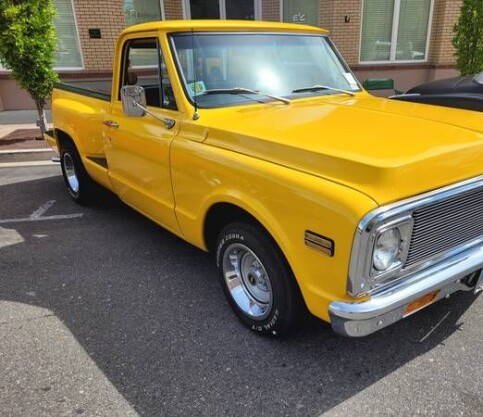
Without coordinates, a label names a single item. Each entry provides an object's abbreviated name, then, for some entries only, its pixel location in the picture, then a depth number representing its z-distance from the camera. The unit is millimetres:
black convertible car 4973
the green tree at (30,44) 7391
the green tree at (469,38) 8797
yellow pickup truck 2162
